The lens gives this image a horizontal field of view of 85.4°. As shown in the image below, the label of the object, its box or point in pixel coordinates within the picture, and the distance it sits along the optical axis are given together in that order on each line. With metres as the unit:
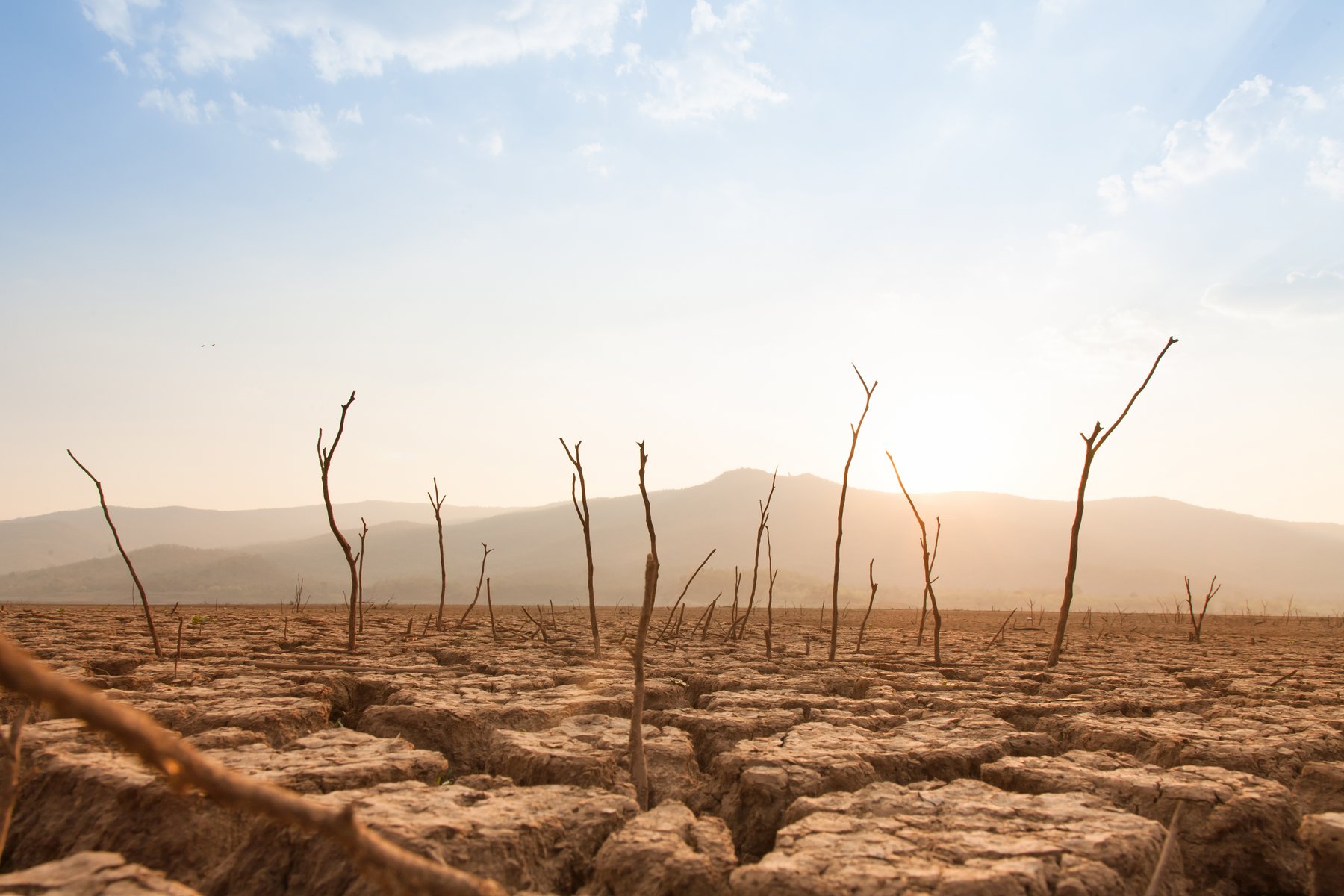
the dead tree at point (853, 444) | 6.08
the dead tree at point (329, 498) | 5.36
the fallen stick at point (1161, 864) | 1.43
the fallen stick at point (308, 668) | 4.75
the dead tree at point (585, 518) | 5.65
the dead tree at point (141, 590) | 4.41
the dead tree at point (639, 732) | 2.50
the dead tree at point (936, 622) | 5.77
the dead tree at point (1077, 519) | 5.67
